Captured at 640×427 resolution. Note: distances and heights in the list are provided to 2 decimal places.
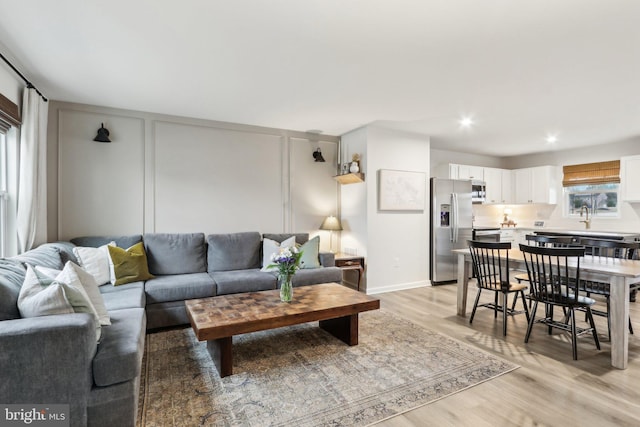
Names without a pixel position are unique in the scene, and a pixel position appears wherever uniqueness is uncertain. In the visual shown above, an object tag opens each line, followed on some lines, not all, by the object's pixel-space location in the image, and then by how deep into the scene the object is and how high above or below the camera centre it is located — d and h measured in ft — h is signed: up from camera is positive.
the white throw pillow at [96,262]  10.59 -1.46
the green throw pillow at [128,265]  10.93 -1.65
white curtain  9.75 +1.39
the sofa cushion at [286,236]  15.15 -0.90
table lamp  16.61 -0.32
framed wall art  15.99 +1.45
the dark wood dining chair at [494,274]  10.33 -1.92
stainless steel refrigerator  17.52 -0.46
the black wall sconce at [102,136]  12.59 +3.27
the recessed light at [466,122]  14.33 +4.46
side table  15.05 -2.17
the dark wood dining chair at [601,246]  10.09 -1.34
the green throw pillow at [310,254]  13.84 -1.59
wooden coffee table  7.70 -2.50
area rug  6.31 -3.84
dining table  7.99 -1.96
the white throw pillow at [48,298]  5.49 -1.43
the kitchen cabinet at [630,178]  17.61 +2.25
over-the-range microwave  20.88 +1.77
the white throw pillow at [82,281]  6.80 -1.38
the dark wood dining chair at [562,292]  8.55 -2.24
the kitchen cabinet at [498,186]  22.29 +2.30
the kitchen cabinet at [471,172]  20.91 +3.07
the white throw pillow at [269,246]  14.03 -1.26
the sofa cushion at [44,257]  7.89 -1.02
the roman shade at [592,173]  19.08 +2.78
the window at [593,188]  19.26 +1.91
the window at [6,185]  9.39 +1.02
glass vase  9.37 -2.08
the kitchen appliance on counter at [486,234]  19.15 -1.00
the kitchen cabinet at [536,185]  21.61 +2.28
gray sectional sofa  4.88 -2.35
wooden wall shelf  15.66 +2.04
